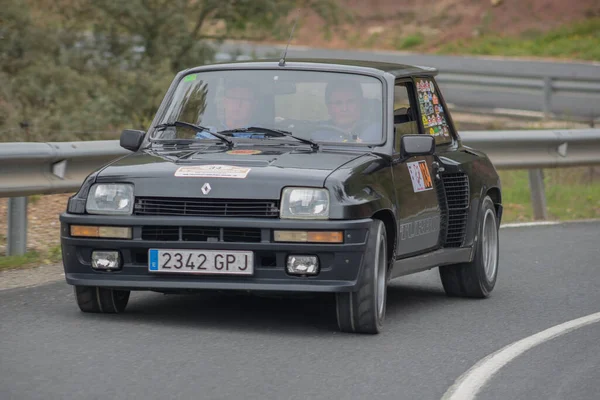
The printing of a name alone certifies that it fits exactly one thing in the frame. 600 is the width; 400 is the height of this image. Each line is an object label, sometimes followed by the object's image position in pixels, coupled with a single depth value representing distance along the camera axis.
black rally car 13.98
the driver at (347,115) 15.99
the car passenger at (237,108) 16.30
